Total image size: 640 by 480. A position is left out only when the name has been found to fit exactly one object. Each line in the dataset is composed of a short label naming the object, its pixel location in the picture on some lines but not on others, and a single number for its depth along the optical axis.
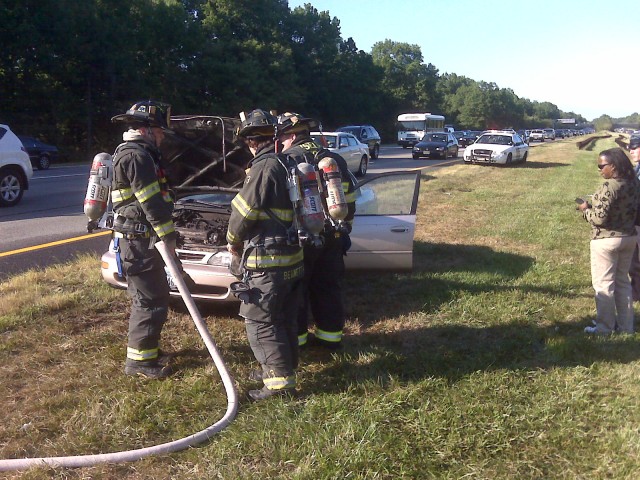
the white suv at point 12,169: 10.81
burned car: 5.00
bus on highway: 43.89
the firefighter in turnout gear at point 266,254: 3.48
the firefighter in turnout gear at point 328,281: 4.23
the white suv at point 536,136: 73.69
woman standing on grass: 4.38
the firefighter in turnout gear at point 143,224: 3.64
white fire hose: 2.91
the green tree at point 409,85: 78.44
